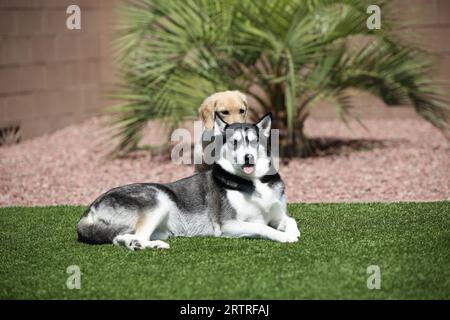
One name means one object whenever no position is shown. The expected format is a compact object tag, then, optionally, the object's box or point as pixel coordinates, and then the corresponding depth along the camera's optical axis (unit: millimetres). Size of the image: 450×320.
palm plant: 18364
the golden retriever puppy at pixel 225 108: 14073
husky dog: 11444
